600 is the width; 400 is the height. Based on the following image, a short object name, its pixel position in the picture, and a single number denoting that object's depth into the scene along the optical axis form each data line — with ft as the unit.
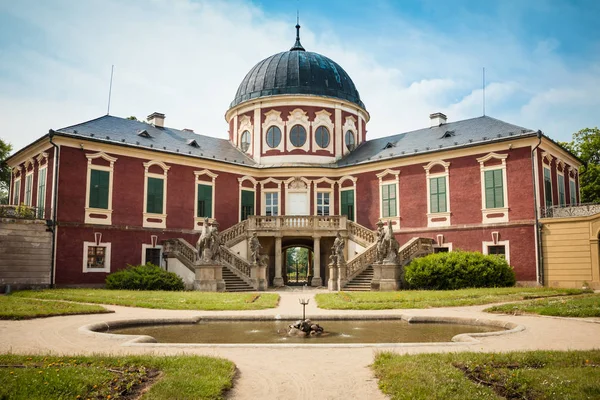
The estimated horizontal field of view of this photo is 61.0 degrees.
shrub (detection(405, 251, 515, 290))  77.71
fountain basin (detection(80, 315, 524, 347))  35.24
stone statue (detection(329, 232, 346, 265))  85.56
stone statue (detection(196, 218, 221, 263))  81.51
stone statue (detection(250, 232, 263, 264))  86.48
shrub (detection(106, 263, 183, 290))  79.56
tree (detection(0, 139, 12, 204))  126.73
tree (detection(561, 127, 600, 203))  117.80
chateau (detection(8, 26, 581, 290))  86.17
